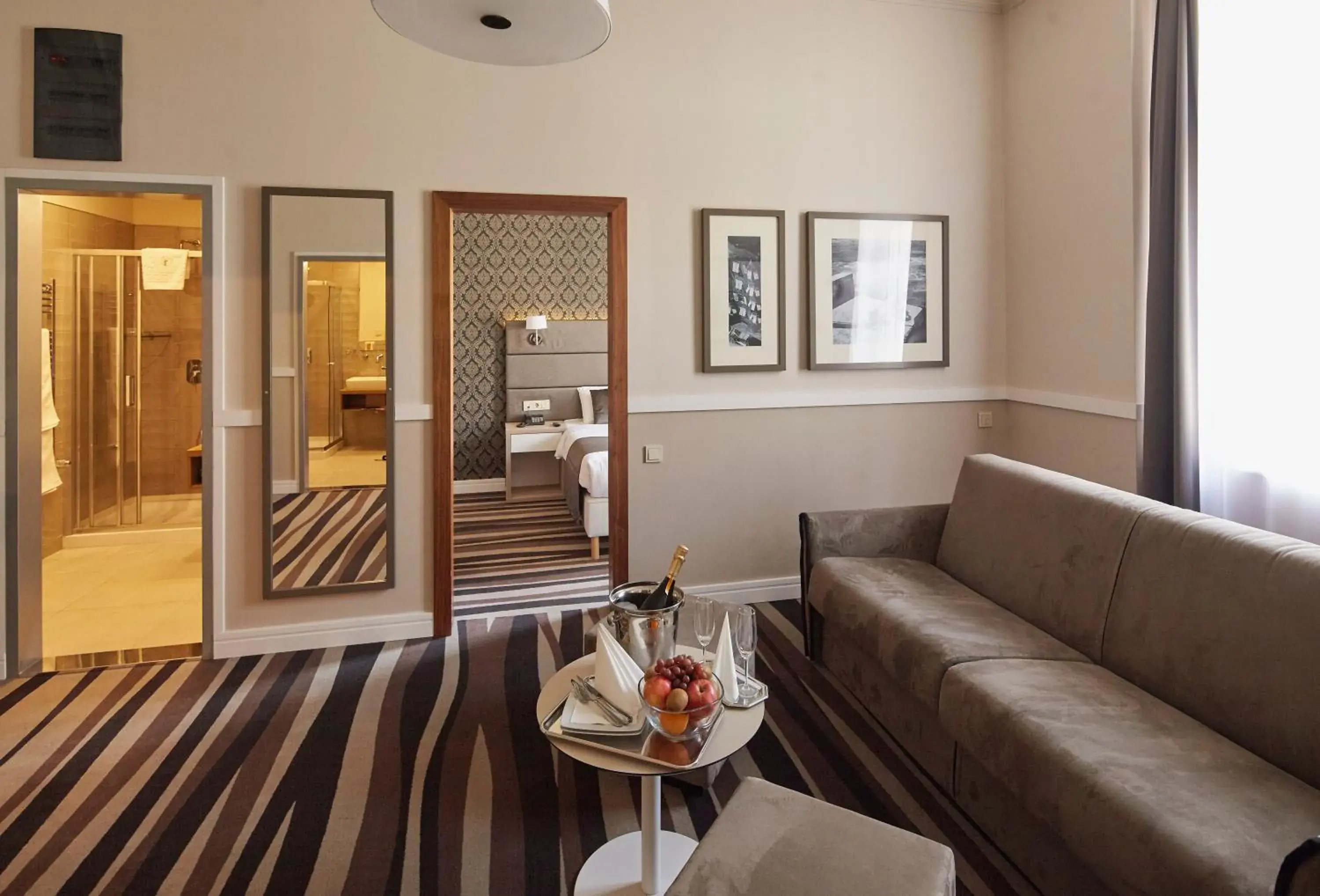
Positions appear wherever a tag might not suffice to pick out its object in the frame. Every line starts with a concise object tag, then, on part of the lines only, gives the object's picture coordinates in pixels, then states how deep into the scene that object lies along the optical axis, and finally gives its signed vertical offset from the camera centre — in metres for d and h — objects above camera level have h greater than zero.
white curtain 2.81 +0.57
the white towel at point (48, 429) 4.70 -0.08
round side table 1.84 -1.11
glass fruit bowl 1.85 -0.67
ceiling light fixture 1.67 +0.86
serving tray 1.81 -0.78
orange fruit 1.85 -0.72
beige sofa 1.62 -0.74
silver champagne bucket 2.17 -0.60
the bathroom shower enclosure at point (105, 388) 5.32 +0.19
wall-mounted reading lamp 7.27 +0.80
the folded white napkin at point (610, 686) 1.94 -0.68
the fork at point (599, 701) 1.94 -0.73
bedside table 7.05 -0.43
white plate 1.90 -0.75
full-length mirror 3.59 +0.12
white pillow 7.37 +0.08
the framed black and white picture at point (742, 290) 4.10 +0.66
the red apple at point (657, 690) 1.86 -0.65
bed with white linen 5.25 -0.42
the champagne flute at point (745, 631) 2.27 -0.62
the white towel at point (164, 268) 5.45 +1.02
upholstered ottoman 1.41 -0.82
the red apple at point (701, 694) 1.86 -0.66
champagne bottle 2.29 -0.53
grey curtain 3.18 +0.59
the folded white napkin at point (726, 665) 2.10 -0.67
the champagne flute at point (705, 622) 2.36 -0.62
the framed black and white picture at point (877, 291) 4.27 +0.69
